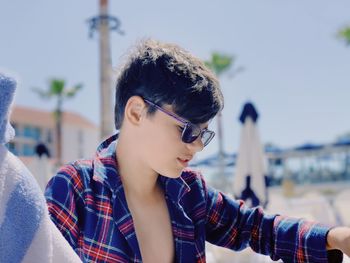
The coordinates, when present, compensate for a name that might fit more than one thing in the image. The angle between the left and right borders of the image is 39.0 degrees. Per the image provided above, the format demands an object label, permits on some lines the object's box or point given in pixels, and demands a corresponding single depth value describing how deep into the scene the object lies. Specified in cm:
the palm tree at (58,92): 4044
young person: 143
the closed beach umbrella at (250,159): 750
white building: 5248
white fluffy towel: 90
